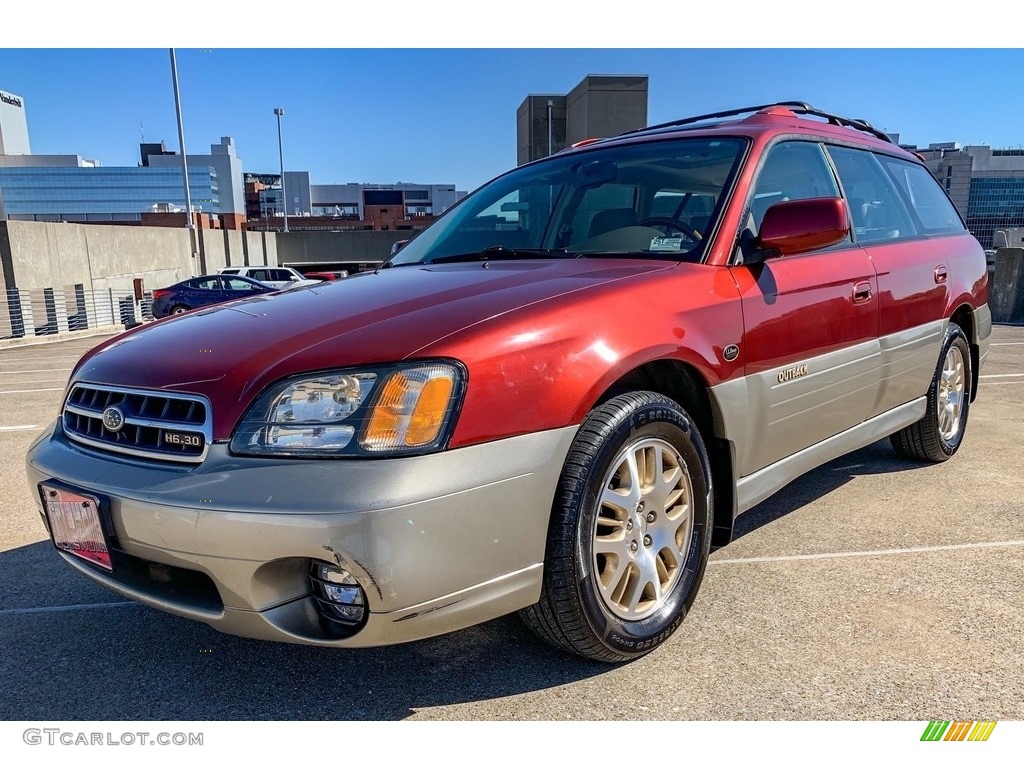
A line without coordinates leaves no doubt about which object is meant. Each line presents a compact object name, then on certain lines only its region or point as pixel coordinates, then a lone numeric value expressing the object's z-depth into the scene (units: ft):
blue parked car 60.34
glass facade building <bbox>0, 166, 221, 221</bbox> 414.55
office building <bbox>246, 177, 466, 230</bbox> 273.13
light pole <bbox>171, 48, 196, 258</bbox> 96.73
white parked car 75.72
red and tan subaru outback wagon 6.05
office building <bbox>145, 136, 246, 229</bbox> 418.31
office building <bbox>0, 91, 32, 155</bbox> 413.80
